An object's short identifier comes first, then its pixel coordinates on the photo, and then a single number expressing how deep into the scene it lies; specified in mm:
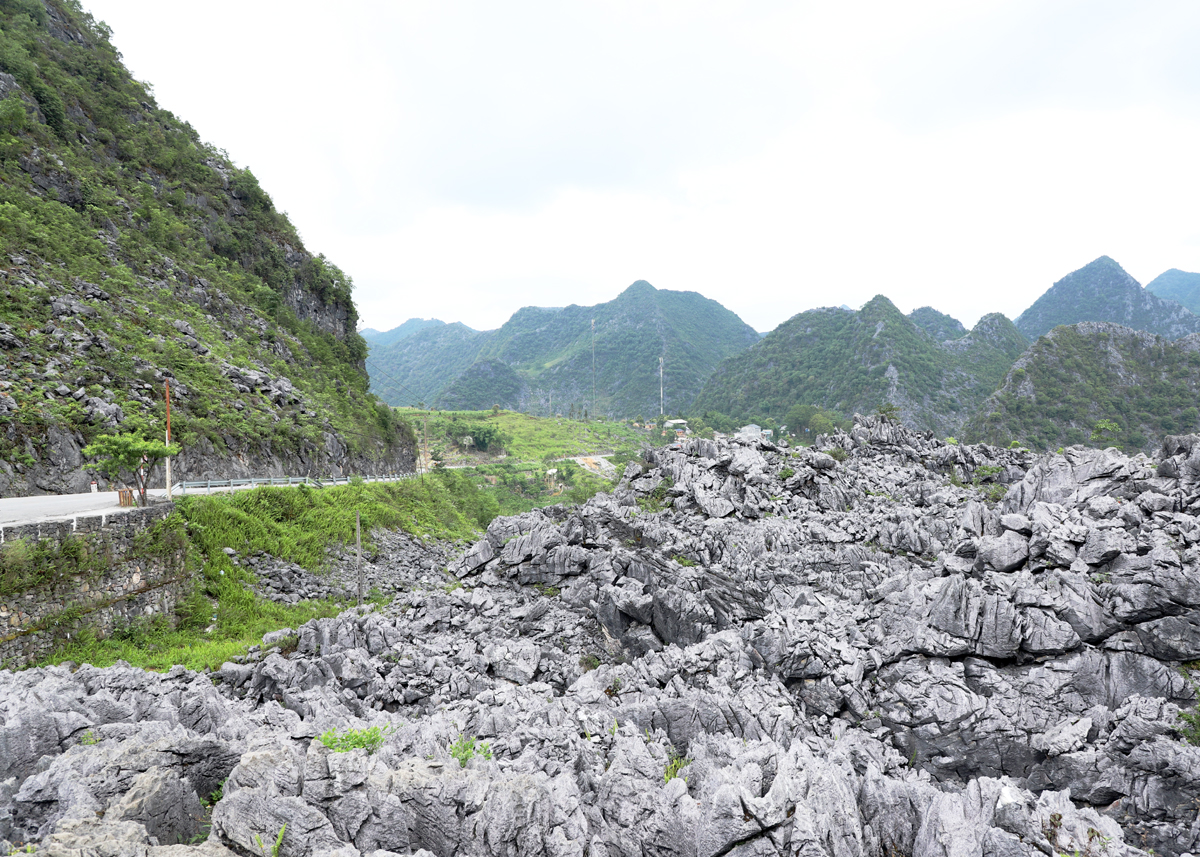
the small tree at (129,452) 18391
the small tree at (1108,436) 74000
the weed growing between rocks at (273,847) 6630
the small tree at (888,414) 41647
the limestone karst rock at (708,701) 7855
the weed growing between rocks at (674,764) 10747
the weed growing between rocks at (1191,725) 12478
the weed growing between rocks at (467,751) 10055
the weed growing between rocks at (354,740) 9570
